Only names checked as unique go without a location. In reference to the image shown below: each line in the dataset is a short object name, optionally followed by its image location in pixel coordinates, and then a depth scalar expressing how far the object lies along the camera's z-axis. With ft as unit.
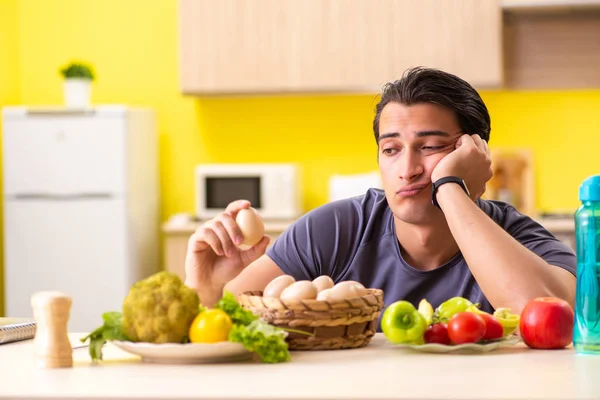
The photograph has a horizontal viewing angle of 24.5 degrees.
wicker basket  6.55
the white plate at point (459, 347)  6.59
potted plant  17.51
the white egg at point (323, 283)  6.75
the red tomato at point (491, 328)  6.74
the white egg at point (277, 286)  6.74
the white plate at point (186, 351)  6.27
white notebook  7.23
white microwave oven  17.34
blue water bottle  6.51
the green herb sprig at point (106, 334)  6.42
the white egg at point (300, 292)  6.60
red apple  6.76
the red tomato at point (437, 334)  6.74
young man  7.74
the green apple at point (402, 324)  6.66
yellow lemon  6.32
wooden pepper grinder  6.33
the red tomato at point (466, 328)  6.62
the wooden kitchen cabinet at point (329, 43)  16.54
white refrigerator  16.82
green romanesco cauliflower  6.32
